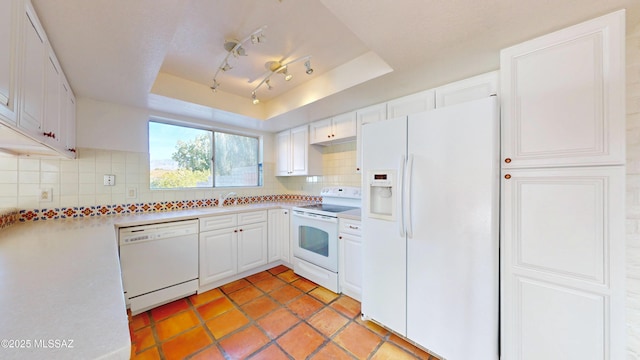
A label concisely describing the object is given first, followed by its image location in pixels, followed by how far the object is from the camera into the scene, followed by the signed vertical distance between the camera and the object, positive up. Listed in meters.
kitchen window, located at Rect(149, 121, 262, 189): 2.71 +0.30
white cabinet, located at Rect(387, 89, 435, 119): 2.03 +0.75
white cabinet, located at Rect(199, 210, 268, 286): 2.44 -0.79
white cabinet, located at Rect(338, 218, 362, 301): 2.21 -0.82
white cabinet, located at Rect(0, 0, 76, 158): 0.85 +0.47
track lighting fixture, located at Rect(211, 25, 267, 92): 1.50 +1.04
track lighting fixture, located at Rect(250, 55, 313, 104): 2.03 +1.08
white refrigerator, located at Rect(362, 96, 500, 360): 1.32 -0.35
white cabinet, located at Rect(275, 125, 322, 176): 3.25 +0.40
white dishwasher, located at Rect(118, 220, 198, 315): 1.98 -0.81
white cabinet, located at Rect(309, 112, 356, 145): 2.71 +0.67
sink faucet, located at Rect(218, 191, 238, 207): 3.06 -0.27
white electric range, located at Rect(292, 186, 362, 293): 2.43 -0.68
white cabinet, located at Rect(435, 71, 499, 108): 1.72 +0.76
